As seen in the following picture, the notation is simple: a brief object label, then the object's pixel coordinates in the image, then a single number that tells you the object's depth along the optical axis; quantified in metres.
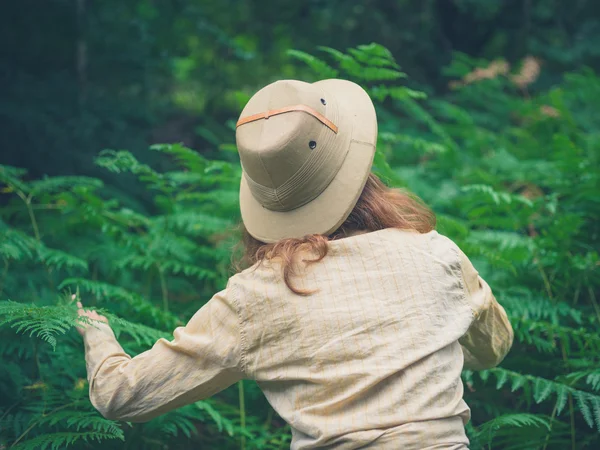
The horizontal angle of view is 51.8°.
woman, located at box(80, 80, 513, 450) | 1.91
